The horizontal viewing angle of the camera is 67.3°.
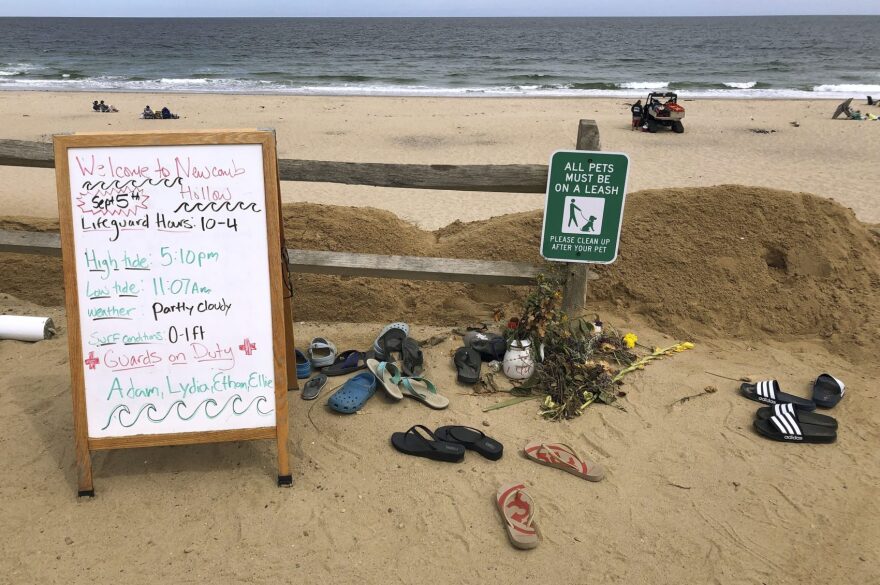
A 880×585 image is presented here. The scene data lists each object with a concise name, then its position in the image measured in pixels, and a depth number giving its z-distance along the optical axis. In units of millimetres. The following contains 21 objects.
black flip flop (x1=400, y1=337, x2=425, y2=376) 4020
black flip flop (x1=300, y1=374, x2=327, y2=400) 3805
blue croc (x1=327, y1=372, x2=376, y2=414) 3631
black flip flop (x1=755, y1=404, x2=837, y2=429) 3511
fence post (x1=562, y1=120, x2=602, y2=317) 3936
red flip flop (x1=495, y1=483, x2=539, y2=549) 2750
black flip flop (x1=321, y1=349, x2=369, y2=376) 4066
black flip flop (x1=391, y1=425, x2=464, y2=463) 3264
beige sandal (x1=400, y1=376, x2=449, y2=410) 3736
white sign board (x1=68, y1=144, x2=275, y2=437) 2842
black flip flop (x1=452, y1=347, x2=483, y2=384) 3951
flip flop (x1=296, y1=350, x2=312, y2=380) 4023
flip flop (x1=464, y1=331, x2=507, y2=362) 4195
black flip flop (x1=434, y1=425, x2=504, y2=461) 3293
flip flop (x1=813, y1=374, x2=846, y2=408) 3711
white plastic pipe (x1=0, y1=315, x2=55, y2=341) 4363
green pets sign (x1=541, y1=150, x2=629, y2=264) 3861
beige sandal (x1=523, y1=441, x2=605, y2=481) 3178
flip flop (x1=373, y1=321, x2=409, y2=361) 4199
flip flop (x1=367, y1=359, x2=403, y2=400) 3766
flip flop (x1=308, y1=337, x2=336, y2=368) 4117
